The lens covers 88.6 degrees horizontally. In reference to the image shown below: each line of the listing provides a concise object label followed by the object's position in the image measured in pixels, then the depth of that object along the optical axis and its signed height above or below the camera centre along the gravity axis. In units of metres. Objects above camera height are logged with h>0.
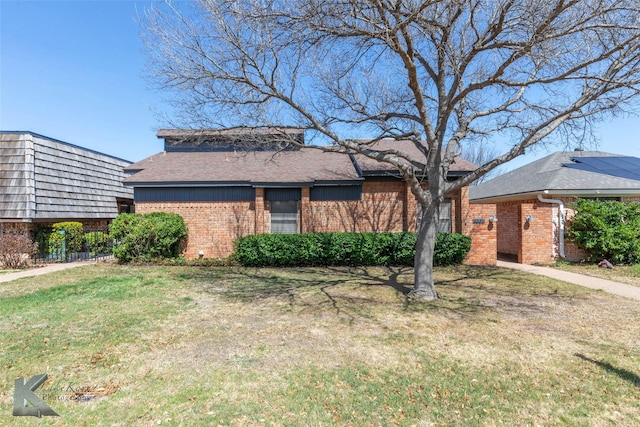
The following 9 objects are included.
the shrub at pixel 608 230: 10.75 -0.54
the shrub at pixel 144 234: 11.20 -0.59
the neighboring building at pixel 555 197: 11.71 +0.62
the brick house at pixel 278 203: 12.15 +0.52
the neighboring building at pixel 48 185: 12.14 +1.42
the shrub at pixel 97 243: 13.25 -1.02
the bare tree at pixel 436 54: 5.31 +2.98
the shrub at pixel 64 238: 12.30 -0.74
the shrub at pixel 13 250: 10.66 -1.03
